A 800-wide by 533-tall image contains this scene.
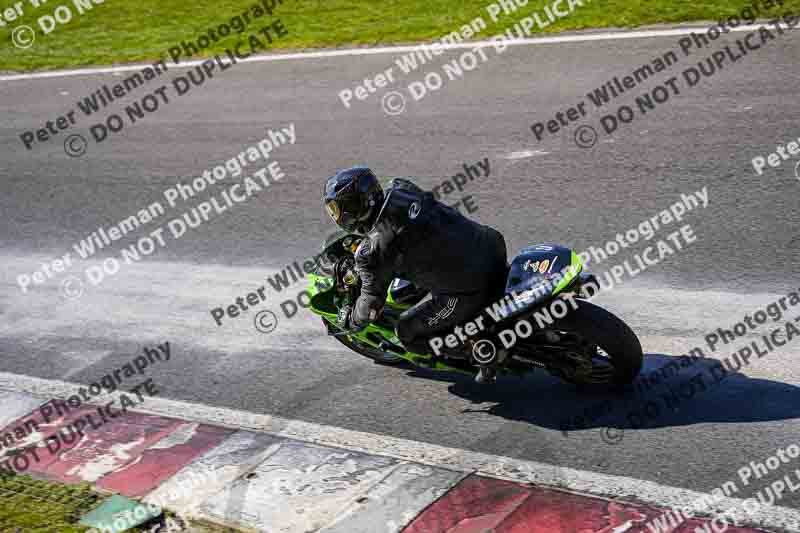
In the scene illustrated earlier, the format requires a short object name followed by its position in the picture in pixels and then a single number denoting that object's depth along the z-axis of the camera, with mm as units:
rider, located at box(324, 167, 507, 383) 13127
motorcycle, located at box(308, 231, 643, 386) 12922
